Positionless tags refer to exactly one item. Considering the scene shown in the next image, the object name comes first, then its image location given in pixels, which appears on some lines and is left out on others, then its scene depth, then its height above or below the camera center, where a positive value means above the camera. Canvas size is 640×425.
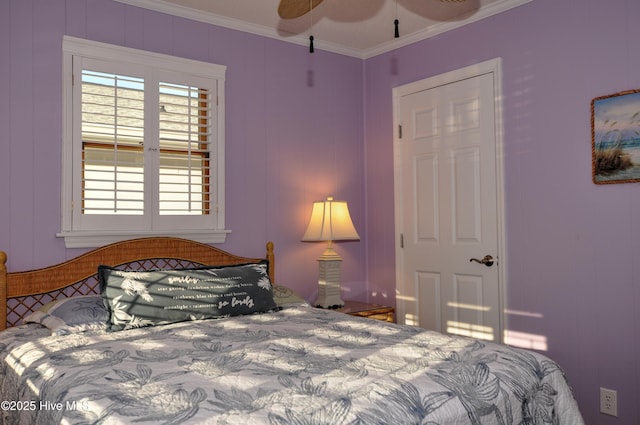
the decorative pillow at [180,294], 2.60 -0.38
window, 3.06 +0.49
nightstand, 3.72 -0.64
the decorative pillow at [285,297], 3.29 -0.48
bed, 1.55 -0.52
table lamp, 3.82 -0.10
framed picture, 2.79 +0.46
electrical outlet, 2.87 -1.00
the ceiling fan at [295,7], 2.24 +0.96
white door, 3.51 +0.14
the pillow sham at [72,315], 2.50 -0.45
